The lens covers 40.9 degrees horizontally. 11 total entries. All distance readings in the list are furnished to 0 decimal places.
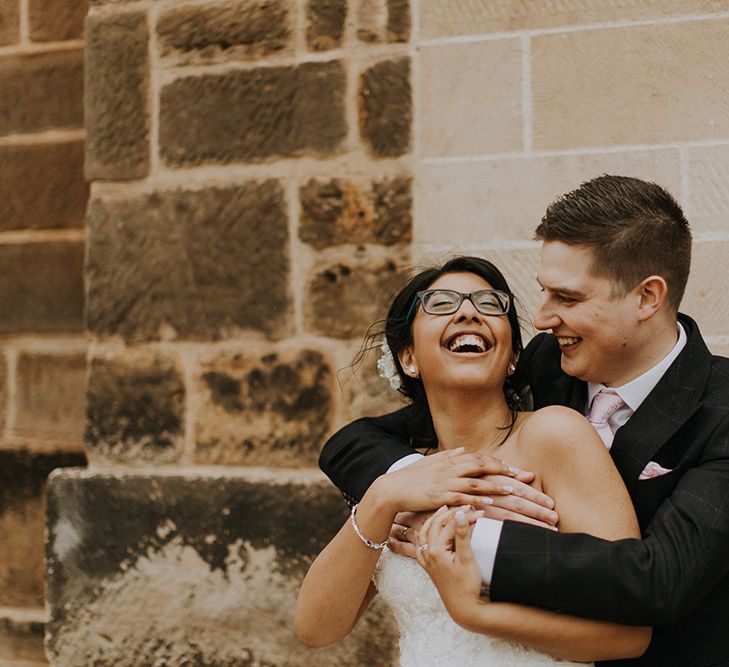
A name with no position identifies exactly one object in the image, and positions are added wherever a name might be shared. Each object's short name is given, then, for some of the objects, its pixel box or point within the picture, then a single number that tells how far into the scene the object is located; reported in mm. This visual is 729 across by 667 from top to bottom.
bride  1873
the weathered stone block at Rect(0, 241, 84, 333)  4051
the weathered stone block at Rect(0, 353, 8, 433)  4094
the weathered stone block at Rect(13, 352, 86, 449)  4012
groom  1775
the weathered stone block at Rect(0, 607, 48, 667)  3975
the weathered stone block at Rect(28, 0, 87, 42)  4051
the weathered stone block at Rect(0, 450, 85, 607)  4023
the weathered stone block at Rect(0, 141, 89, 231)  4074
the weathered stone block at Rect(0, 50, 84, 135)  4055
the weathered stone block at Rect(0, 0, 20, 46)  4113
